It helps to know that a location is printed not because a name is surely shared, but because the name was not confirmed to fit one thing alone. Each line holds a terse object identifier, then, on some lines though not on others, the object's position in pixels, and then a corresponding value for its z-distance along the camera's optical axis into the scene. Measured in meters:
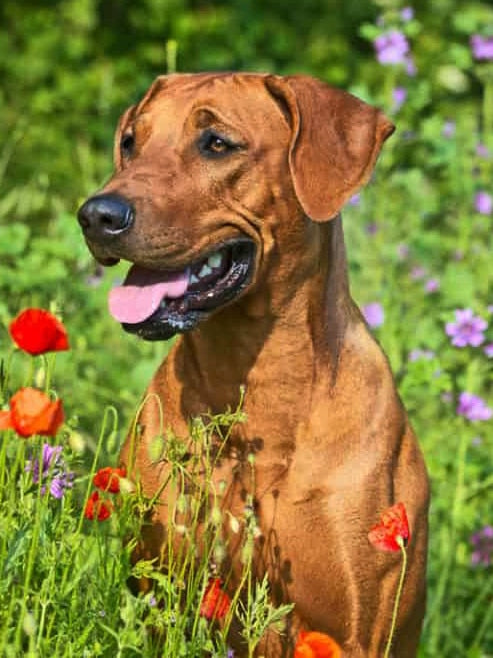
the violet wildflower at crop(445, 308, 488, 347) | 4.74
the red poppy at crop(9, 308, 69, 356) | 2.70
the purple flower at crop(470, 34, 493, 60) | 5.91
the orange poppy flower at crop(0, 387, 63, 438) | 2.66
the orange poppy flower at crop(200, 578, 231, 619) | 3.24
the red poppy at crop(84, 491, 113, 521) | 3.20
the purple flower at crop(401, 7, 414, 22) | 5.79
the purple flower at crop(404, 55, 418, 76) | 5.88
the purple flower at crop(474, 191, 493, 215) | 5.98
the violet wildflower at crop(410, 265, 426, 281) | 6.46
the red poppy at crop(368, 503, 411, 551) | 3.08
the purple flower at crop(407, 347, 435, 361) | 4.89
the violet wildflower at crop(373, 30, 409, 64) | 5.75
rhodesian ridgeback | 3.62
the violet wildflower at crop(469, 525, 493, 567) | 5.01
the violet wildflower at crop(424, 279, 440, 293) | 5.70
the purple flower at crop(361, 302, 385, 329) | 5.39
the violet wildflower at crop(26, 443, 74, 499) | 3.12
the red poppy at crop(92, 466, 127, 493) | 3.16
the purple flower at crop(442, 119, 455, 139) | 6.36
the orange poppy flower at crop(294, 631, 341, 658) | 3.06
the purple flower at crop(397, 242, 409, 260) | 6.02
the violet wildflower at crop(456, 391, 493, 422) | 4.78
